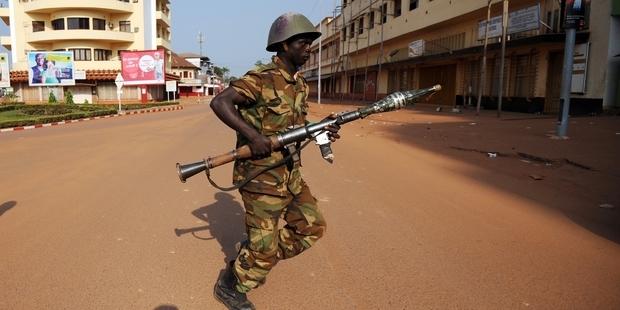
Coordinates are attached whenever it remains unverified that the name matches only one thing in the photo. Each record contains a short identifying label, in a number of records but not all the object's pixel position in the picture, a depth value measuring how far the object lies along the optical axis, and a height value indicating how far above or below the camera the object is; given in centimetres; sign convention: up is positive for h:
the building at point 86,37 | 4325 +451
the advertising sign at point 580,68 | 1748 +106
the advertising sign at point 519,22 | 1881 +308
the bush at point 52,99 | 3947 -116
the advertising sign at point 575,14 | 980 +169
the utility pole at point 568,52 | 982 +93
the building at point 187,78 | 7481 +161
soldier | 253 -28
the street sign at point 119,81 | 2618 +30
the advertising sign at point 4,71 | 3604 +96
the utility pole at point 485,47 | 1948 +196
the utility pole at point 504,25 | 1778 +276
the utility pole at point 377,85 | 3813 +62
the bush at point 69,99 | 3753 -107
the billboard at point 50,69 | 3847 +132
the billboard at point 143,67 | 4138 +173
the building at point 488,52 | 1711 +206
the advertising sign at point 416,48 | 2973 +285
